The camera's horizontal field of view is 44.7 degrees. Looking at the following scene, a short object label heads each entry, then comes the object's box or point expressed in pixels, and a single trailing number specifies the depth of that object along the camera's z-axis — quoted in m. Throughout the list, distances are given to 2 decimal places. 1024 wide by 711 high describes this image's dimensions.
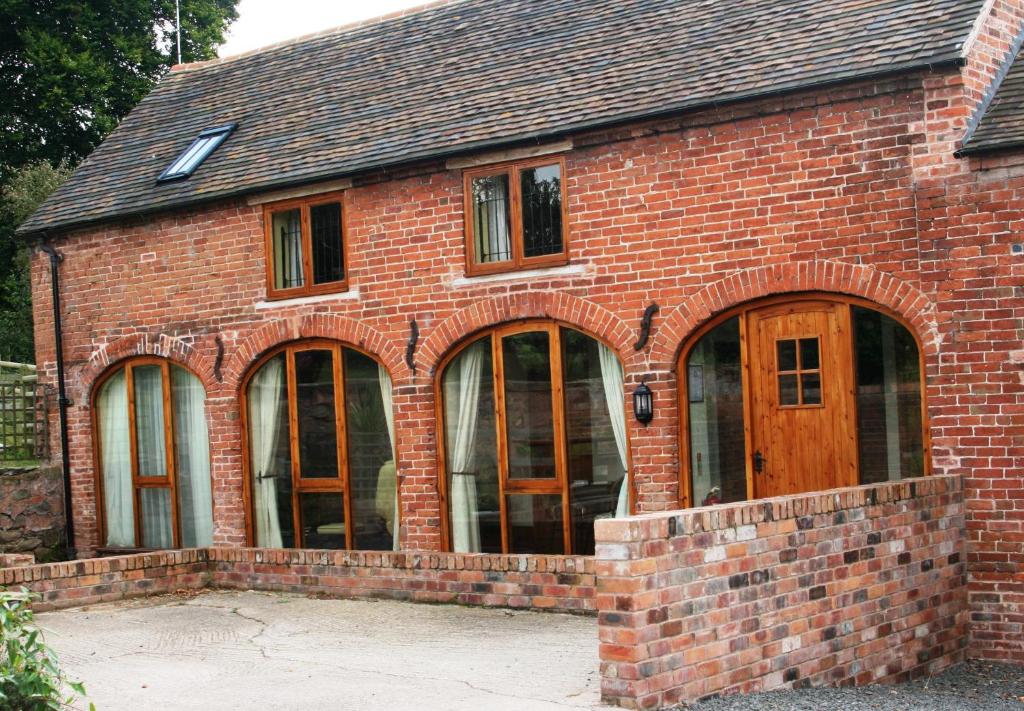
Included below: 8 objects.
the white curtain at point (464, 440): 12.98
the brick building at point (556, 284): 10.34
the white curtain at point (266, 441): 14.50
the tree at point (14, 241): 26.20
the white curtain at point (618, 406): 11.98
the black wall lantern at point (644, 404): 11.57
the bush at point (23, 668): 5.93
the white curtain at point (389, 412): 13.54
